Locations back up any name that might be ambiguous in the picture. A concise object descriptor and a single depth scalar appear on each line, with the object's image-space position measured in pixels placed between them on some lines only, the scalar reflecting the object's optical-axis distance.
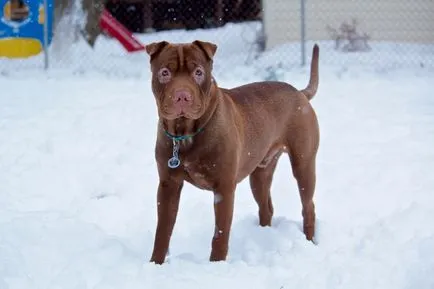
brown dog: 3.80
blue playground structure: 13.41
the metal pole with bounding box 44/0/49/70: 11.56
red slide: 13.40
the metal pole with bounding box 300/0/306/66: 11.08
